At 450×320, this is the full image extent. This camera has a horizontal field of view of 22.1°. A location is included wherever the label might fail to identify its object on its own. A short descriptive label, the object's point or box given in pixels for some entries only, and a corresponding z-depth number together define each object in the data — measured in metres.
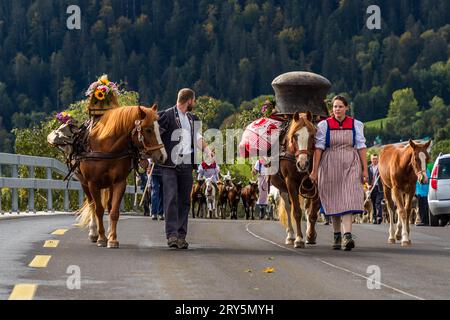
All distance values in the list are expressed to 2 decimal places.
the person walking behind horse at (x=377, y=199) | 33.47
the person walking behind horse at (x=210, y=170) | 14.77
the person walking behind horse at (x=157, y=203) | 26.40
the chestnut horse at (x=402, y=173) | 18.06
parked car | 27.88
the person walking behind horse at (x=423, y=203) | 32.28
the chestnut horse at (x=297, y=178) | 15.07
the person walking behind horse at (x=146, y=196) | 35.72
